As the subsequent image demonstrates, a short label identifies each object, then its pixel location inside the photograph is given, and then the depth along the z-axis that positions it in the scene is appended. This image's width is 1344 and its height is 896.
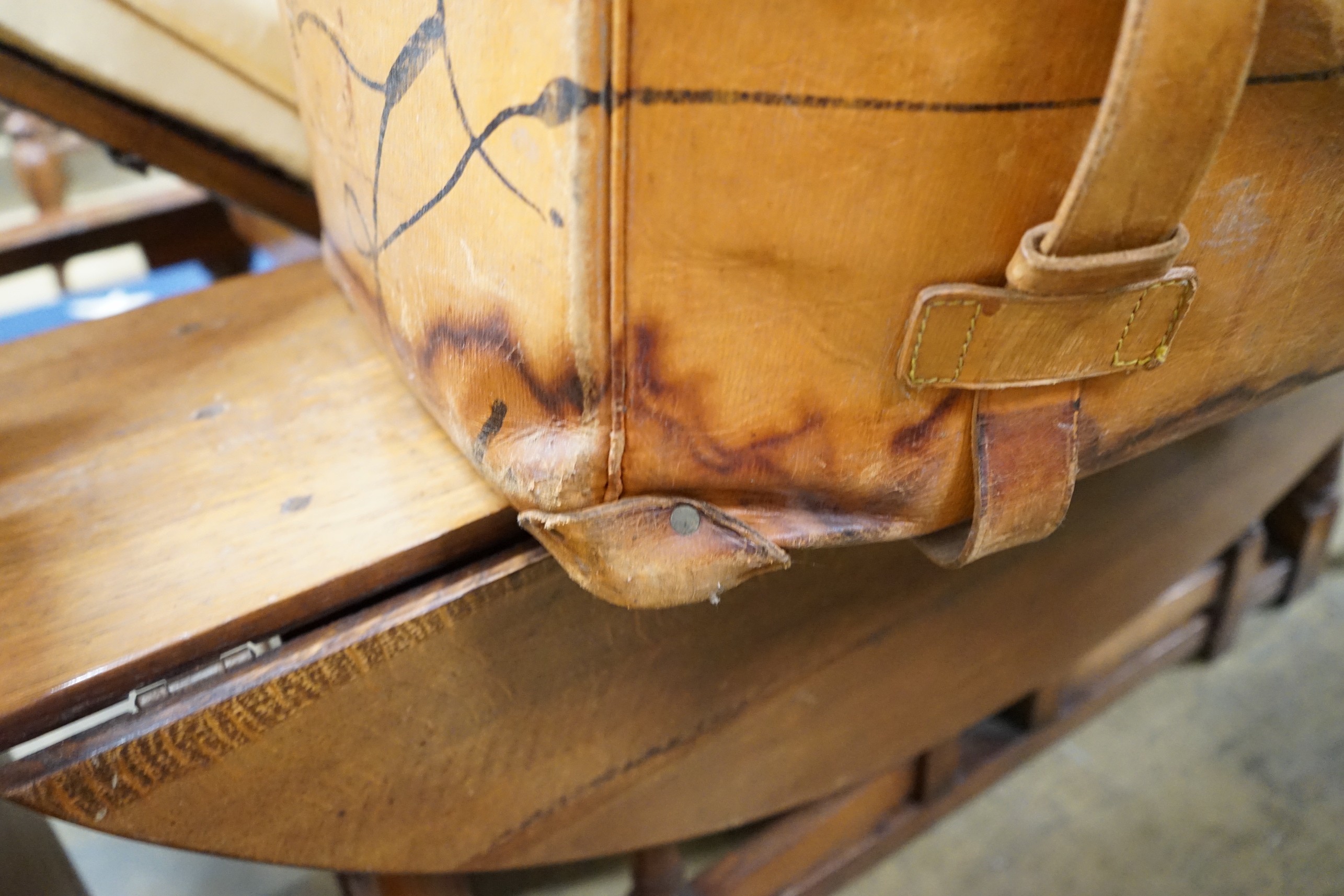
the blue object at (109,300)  0.91
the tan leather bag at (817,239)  0.31
